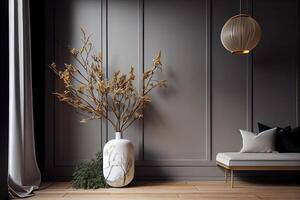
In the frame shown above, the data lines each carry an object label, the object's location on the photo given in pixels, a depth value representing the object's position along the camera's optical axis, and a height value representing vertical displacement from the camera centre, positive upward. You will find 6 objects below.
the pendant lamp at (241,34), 4.23 +0.73
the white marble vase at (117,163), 4.40 -0.86
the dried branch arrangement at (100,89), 4.75 +0.07
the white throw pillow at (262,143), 4.63 -0.63
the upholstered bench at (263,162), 4.36 -0.83
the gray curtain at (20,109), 3.89 -0.17
